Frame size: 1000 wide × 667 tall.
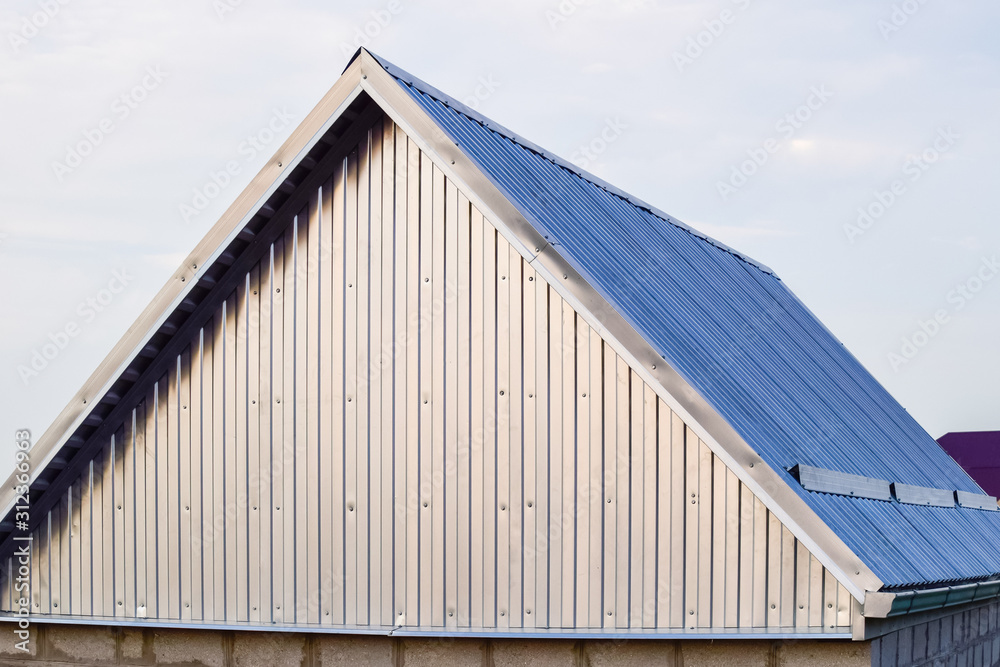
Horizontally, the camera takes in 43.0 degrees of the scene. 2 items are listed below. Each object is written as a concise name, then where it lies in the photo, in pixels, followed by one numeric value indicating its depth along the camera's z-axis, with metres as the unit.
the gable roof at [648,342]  10.57
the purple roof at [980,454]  50.03
